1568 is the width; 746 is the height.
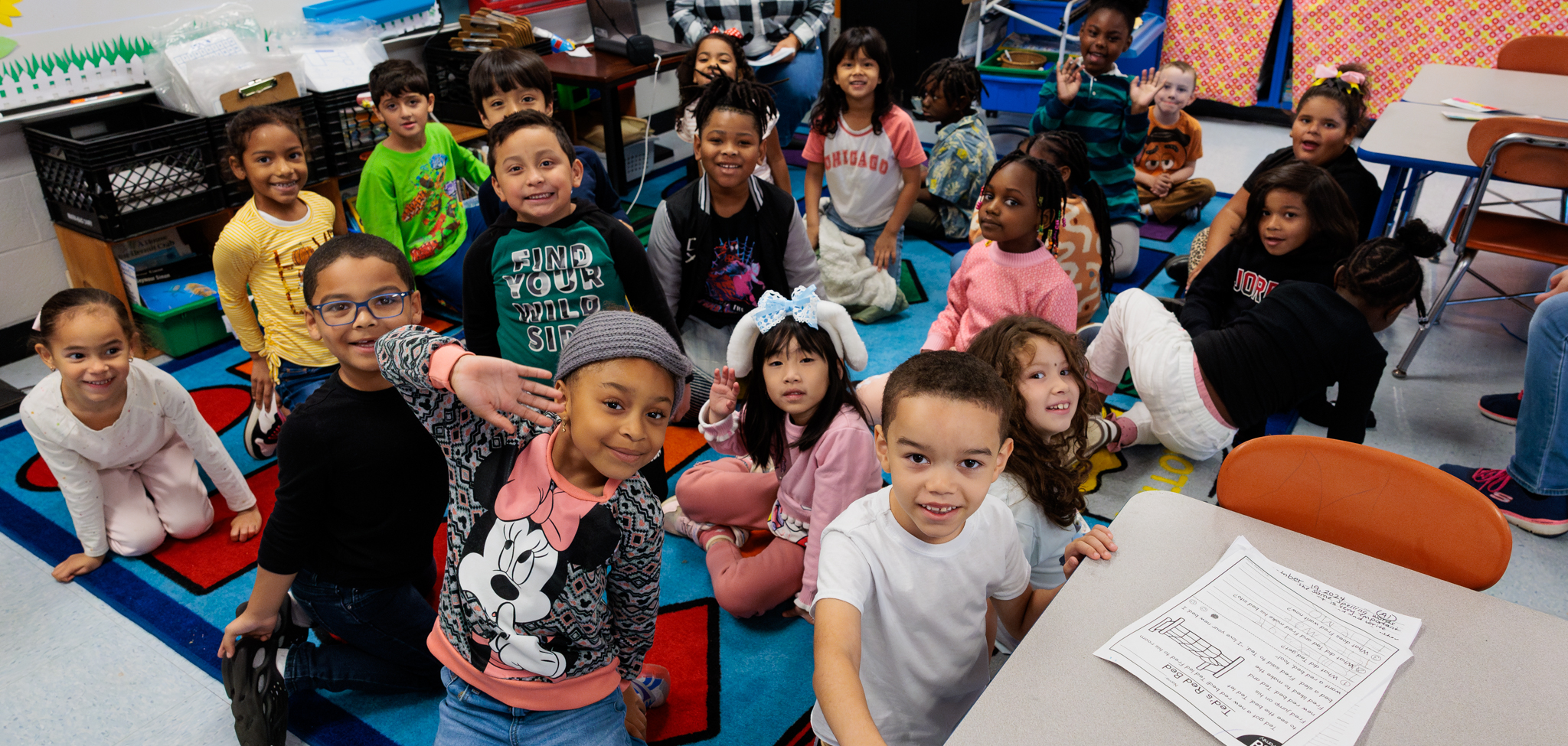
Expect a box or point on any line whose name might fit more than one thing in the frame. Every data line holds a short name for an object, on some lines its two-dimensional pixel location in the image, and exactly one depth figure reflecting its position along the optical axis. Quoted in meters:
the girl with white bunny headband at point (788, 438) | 1.84
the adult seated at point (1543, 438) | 2.26
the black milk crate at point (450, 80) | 3.99
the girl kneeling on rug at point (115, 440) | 1.98
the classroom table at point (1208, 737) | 1.04
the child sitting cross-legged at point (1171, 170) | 4.14
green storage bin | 3.10
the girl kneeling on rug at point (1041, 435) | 1.60
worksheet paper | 1.04
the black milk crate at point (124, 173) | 2.85
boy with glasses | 1.54
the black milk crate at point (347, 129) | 3.41
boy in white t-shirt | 1.18
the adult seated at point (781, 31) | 4.21
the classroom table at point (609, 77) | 3.98
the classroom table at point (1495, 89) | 3.43
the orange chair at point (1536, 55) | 3.91
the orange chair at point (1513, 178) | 2.69
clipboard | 3.13
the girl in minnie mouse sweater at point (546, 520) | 1.23
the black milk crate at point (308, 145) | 3.08
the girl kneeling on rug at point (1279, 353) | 2.04
